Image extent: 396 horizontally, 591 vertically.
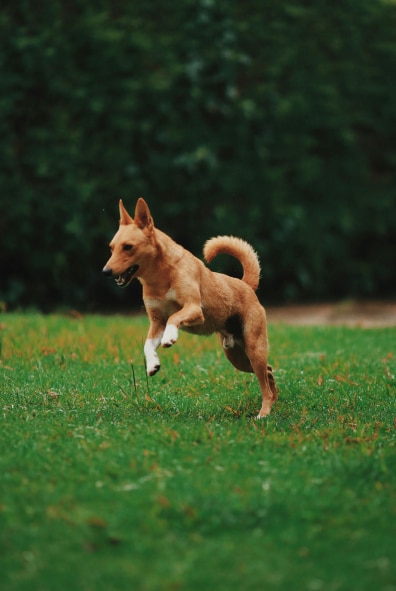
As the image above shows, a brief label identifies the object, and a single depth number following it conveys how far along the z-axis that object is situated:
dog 11.30
